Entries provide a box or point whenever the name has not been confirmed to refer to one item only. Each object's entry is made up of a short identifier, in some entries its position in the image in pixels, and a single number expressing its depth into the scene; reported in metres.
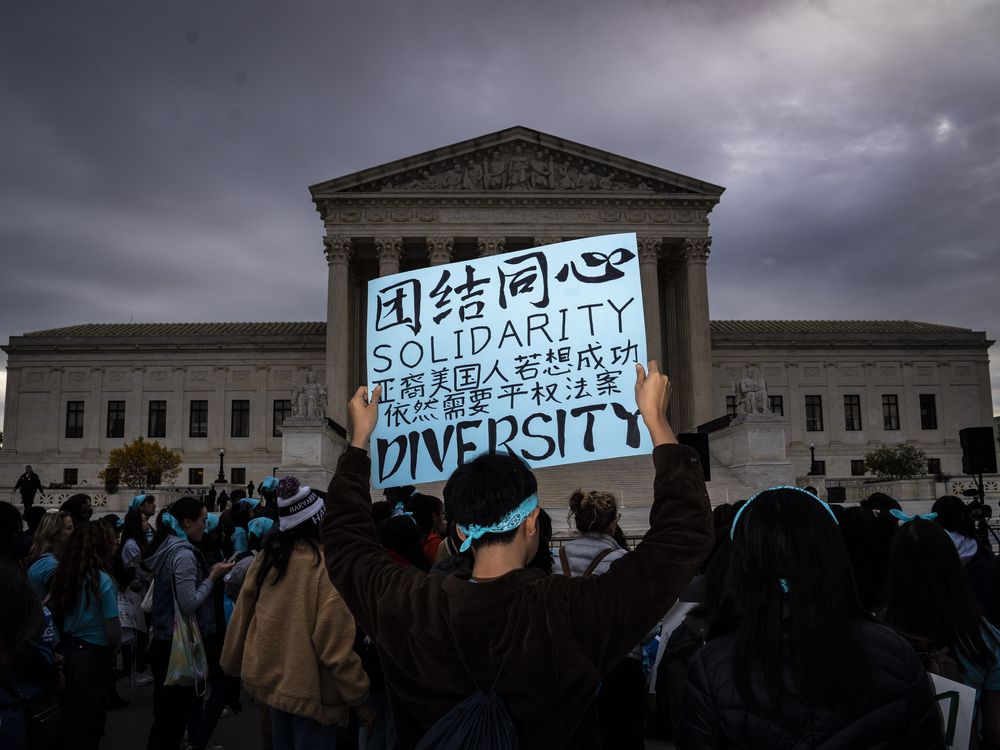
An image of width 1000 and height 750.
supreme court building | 39.69
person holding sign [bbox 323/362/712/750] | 2.39
